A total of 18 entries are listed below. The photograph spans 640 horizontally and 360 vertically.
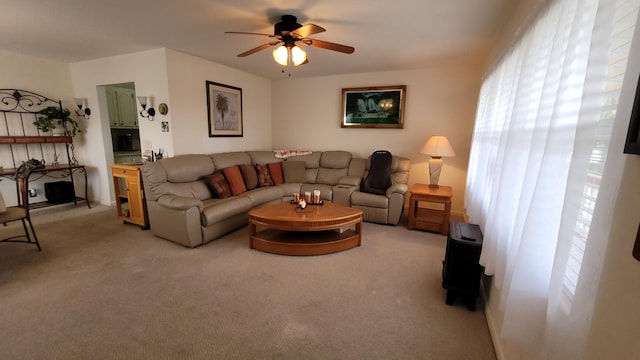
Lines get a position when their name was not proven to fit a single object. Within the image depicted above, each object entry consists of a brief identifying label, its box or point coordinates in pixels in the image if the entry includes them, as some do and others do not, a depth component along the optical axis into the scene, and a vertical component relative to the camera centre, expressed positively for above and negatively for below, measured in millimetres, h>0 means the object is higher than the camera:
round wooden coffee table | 2887 -1056
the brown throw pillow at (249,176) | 4188 -636
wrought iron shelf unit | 3951 -166
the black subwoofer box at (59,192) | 4355 -1020
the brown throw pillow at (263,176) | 4406 -665
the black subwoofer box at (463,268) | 2037 -982
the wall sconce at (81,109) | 4449 +383
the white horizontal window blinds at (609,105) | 786 +123
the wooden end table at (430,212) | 3600 -1001
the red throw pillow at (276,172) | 4684 -637
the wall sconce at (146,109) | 3766 +345
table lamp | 3811 -161
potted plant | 4152 +163
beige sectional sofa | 3076 -792
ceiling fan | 2445 +905
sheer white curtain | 800 -90
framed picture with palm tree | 4289 +449
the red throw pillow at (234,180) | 3885 -653
